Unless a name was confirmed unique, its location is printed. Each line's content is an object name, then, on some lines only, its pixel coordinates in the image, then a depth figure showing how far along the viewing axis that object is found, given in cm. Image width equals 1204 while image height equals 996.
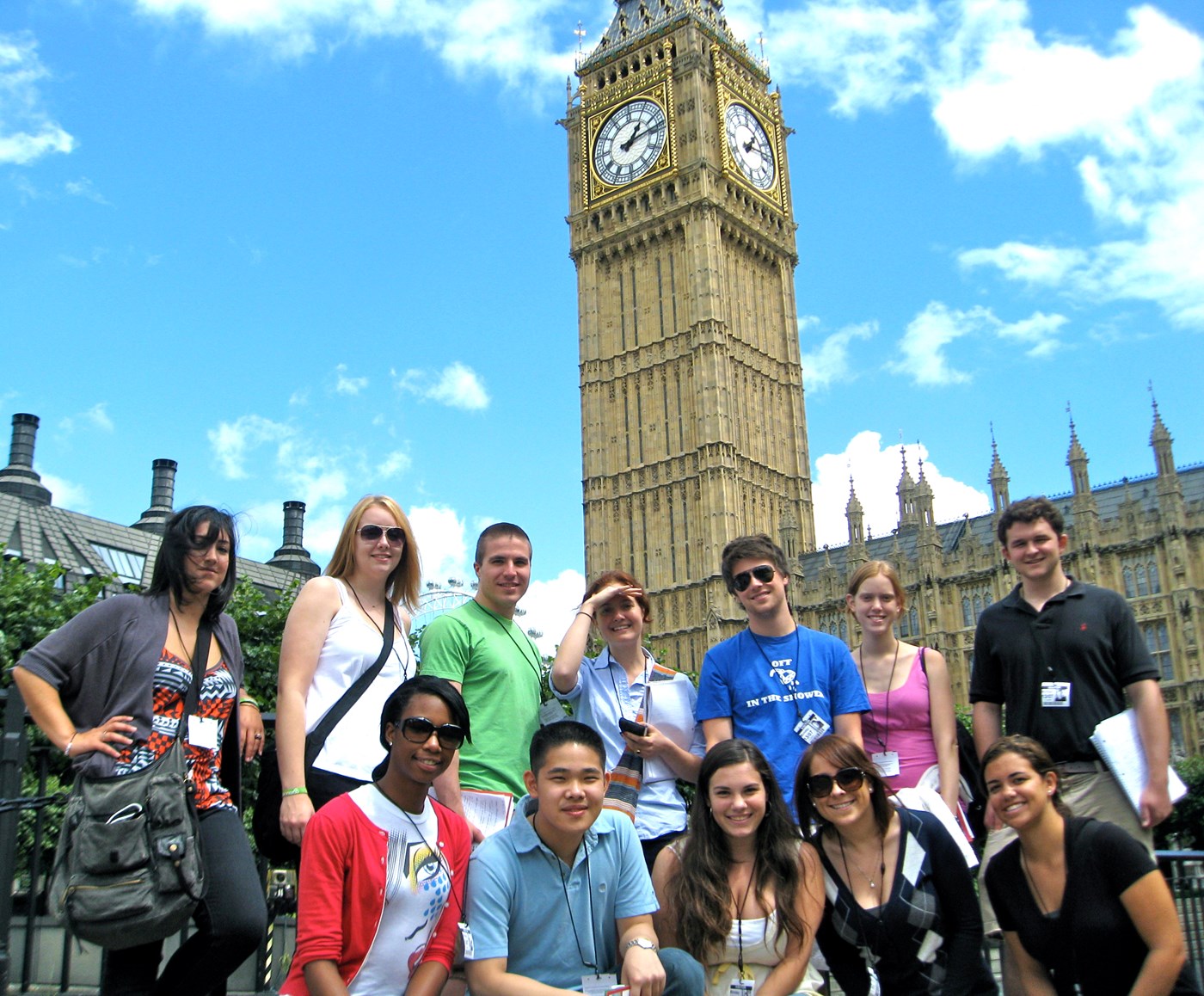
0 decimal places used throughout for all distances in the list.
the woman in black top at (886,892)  422
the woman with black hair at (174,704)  367
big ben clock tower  4469
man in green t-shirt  463
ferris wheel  5141
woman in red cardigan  366
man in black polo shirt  464
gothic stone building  3469
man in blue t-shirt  498
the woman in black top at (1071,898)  396
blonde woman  405
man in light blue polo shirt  386
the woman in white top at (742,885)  414
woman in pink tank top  520
